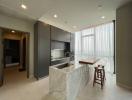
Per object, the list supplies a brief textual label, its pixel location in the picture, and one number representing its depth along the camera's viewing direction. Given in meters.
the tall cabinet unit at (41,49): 3.21
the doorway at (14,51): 4.98
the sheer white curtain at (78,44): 5.75
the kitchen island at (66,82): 1.81
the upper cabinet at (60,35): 3.84
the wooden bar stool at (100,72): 2.71
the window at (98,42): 4.22
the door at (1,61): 2.73
